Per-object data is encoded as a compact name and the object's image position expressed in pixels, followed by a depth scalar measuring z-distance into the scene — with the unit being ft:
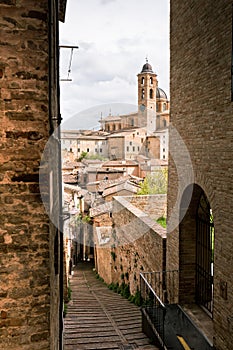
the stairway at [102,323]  22.70
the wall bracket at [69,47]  24.88
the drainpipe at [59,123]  11.41
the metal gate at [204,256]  25.00
